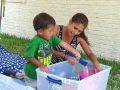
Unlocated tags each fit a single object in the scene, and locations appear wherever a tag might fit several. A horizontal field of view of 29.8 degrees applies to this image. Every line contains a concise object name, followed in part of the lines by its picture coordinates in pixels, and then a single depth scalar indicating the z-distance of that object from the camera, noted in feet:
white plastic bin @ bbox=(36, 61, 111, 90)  4.91
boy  5.75
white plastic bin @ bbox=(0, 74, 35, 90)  5.64
